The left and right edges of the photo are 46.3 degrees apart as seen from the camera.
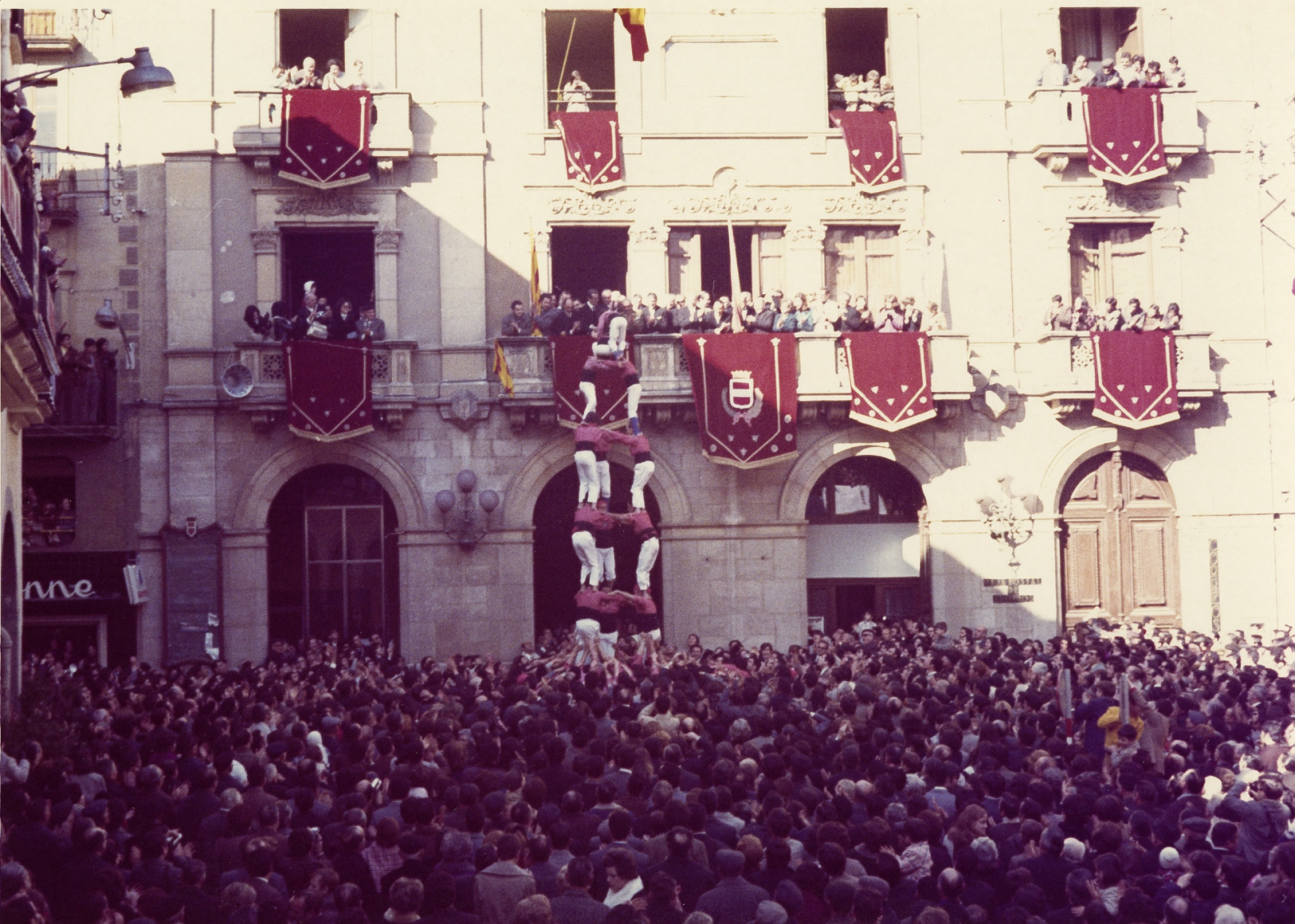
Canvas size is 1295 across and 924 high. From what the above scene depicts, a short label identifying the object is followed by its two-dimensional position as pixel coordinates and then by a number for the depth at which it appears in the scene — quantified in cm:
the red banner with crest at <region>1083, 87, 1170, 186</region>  2897
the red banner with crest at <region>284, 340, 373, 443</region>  2736
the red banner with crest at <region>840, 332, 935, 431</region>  2806
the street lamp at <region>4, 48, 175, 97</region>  1842
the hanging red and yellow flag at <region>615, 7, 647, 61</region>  1902
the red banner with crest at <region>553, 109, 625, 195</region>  2861
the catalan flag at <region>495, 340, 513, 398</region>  2758
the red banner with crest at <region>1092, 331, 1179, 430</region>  2833
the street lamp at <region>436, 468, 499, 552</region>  2816
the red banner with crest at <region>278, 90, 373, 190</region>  2797
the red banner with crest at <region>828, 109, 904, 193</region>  2891
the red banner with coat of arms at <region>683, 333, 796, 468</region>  2780
